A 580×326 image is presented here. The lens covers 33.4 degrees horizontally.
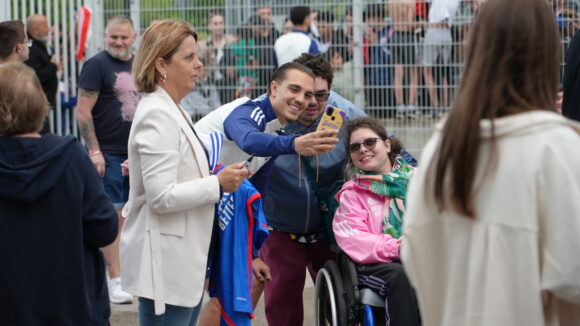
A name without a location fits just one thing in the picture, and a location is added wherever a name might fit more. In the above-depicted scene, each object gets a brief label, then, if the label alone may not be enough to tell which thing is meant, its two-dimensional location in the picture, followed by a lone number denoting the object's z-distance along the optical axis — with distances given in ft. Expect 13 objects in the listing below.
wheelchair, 15.94
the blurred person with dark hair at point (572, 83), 15.72
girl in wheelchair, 15.75
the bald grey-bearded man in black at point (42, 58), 28.81
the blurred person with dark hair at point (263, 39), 35.45
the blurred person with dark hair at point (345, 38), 35.35
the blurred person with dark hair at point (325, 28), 35.45
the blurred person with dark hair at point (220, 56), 35.78
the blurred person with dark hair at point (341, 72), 35.19
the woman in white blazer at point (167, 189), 12.94
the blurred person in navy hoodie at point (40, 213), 11.19
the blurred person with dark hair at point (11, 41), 20.56
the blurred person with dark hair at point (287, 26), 34.88
